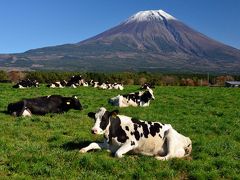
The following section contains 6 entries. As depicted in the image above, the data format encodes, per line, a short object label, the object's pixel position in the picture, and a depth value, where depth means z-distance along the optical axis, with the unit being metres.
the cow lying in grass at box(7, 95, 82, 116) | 18.15
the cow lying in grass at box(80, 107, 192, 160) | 10.95
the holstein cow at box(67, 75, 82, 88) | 41.46
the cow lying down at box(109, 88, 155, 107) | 23.09
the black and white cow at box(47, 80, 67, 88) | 39.32
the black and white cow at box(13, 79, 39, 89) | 37.28
